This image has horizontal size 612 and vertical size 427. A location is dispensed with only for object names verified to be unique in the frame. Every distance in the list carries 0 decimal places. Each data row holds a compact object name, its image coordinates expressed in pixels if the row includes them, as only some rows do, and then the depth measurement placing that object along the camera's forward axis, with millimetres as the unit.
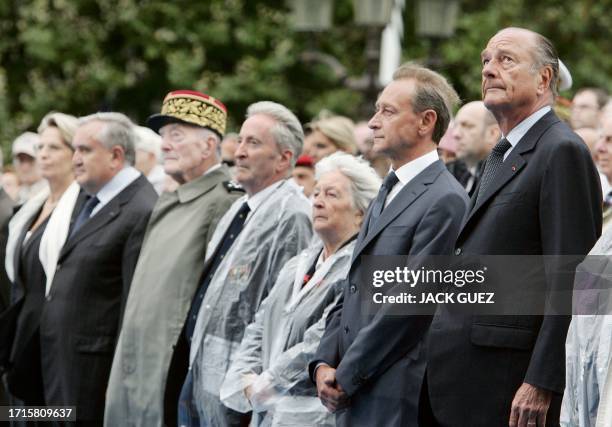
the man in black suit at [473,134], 17109
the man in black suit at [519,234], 10031
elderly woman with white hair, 12836
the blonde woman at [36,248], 16984
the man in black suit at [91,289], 16297
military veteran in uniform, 15414
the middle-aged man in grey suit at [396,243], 11516
